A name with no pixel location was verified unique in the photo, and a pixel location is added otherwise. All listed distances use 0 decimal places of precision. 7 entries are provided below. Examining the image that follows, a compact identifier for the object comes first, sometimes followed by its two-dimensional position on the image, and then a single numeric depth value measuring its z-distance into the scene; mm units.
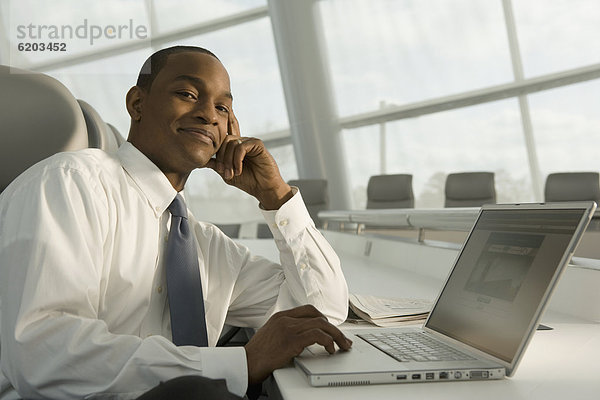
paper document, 1364
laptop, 878
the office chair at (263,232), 6405
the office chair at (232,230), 6800
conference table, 822
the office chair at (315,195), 6887
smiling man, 942
